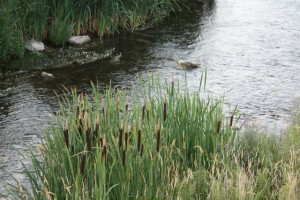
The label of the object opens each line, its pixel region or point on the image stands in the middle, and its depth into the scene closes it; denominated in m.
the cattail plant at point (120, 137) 6.18
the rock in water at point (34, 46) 16.56
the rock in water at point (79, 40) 17.88
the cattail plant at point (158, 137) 6.40
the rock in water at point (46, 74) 15.17
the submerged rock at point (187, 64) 16.02
